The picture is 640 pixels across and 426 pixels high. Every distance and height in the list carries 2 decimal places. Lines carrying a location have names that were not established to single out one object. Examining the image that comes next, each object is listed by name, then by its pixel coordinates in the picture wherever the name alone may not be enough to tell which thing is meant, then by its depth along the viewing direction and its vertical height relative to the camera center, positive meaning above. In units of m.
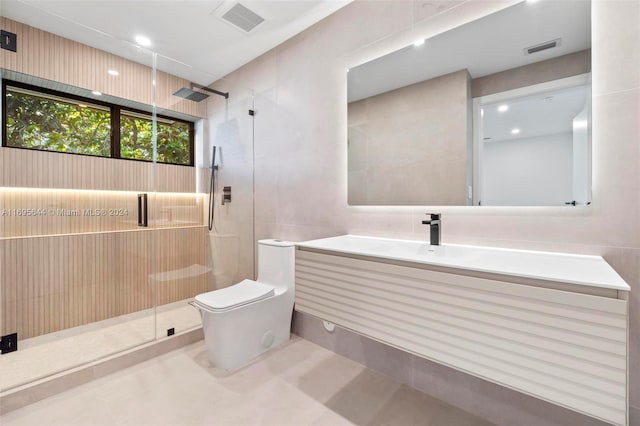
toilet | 1.86 -0.68
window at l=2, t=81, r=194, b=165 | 2.11 +0.72
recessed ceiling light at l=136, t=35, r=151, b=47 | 2.44 +1.48
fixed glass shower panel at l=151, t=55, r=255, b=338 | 2.59 +0.20
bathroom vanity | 0.80 -0.36
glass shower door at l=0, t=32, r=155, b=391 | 2.02 +0.02
